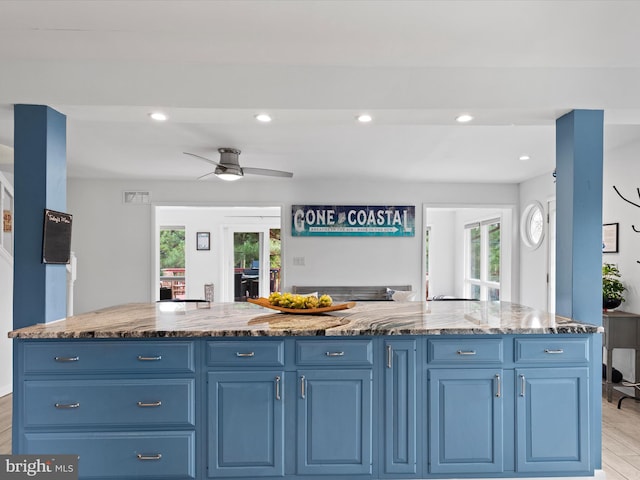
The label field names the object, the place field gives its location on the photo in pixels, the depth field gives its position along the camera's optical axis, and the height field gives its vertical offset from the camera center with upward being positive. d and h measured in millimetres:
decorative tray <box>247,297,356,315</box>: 2680 -434
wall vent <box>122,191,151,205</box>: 5918 +615
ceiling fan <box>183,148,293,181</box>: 4105 +728
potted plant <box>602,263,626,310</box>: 3826 -438
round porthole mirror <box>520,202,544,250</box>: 5695 +241
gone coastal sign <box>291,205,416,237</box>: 6129 +312
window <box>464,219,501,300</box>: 7090 -313
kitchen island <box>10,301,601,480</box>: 2152 -826
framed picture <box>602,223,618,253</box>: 4160 +55
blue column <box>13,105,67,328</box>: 2385 +173
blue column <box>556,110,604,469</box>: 2504 +148
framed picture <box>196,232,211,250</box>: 8414 +4
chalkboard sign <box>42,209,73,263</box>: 2410 +19
